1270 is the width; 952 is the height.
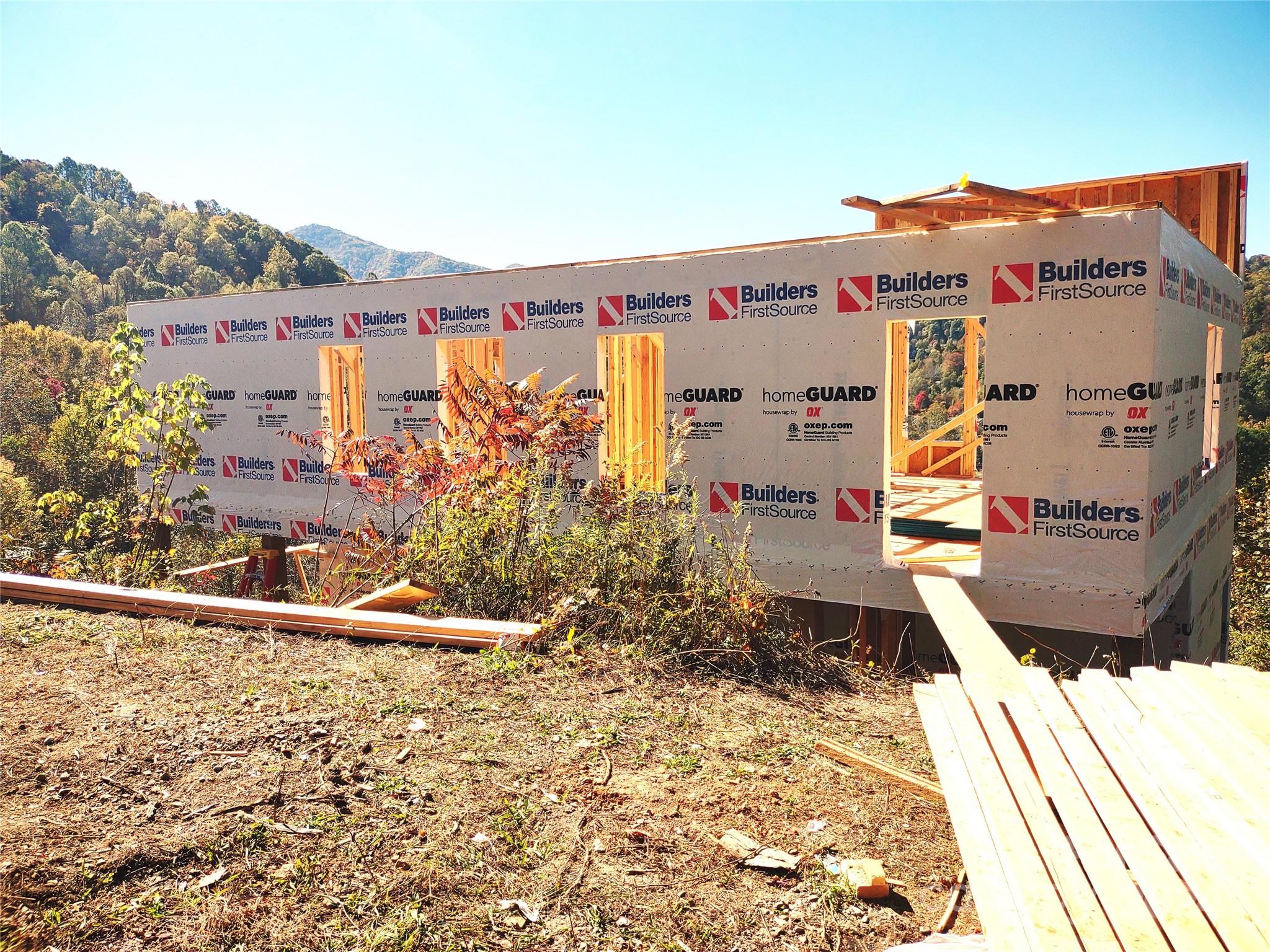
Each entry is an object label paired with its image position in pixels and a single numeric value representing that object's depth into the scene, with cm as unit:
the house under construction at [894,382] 678
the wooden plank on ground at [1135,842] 223
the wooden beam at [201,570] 894
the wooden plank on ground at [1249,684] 366
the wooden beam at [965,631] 471
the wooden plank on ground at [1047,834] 230
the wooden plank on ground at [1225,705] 329
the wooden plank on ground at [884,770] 382
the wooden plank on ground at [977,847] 232
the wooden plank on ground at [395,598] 624
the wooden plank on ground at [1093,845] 225
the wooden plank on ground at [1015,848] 228
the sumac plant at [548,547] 569
